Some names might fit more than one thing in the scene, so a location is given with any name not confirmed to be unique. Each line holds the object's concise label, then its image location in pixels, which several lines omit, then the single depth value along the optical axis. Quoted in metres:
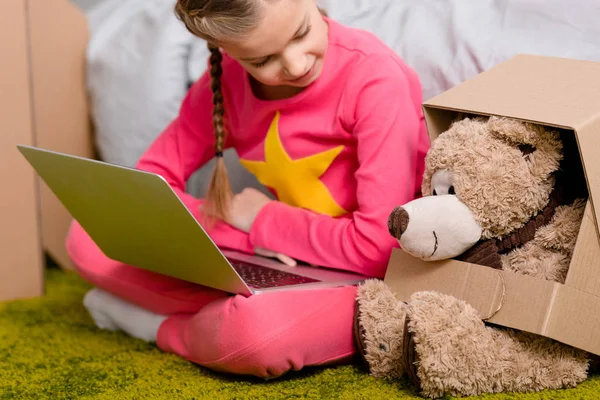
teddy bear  1.43
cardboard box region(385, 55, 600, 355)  1.40
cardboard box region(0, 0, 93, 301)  1.92
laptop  1.46
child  1.54
